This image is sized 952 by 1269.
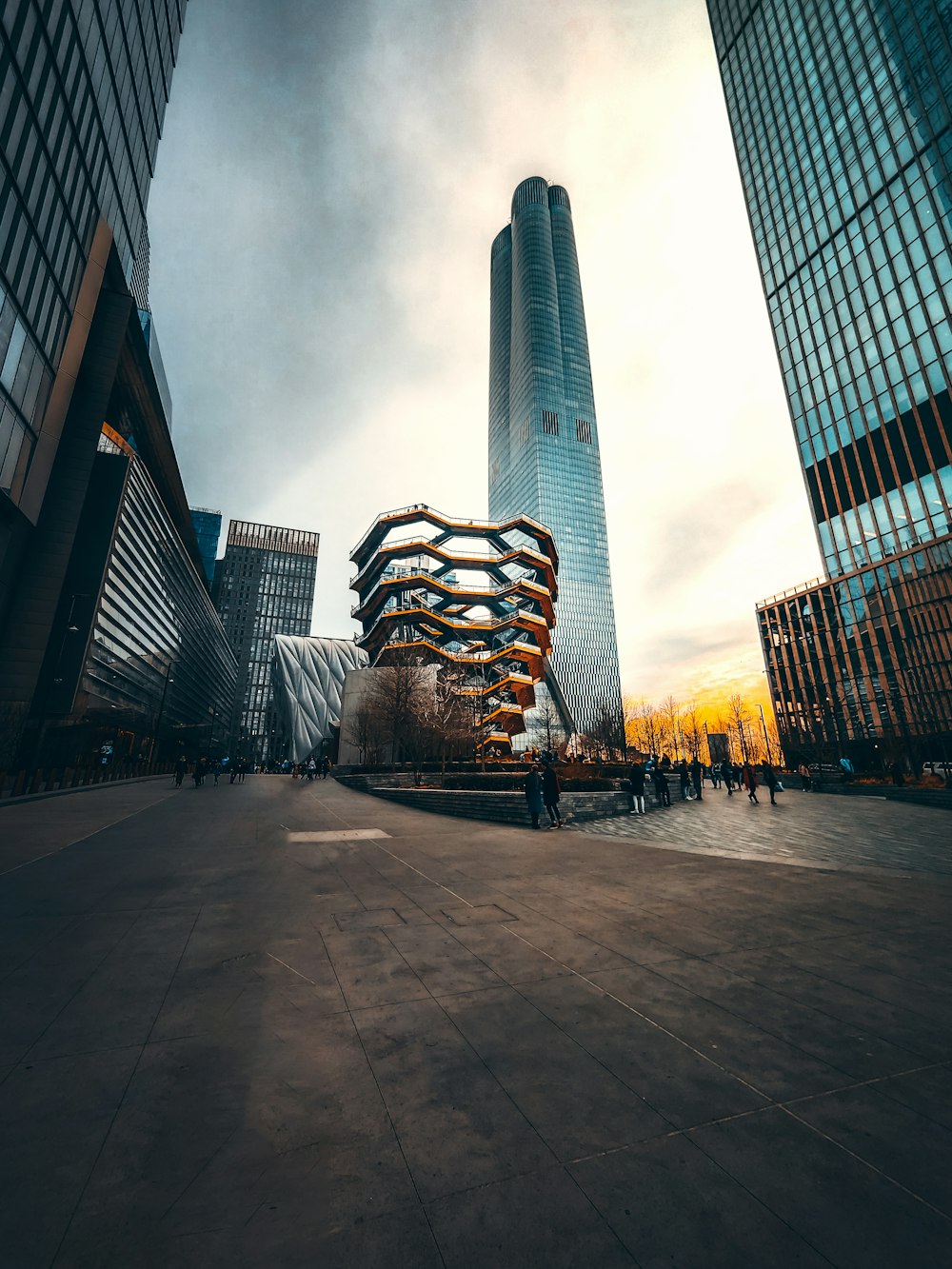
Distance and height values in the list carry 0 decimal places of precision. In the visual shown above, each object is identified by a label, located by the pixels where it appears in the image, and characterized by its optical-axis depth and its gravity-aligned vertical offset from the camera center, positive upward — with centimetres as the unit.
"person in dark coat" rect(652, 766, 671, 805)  2197 -48
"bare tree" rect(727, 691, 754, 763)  7998 +991
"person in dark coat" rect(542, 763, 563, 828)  1516 -53
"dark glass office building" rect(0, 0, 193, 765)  2442 +2853
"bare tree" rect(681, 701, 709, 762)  8481 +879
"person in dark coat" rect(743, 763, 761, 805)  2417 -23
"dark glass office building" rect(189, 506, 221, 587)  13525 +6285
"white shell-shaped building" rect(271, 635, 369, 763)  9225 +1706
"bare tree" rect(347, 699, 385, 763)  4747 +418
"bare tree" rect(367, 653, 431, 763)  4134 +621
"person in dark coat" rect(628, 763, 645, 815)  1831 -30
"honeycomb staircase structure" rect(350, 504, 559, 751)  6444 +2241
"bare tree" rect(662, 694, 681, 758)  8744 +987
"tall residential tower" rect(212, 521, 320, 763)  13438 +4894
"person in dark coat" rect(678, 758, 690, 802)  2488 -3
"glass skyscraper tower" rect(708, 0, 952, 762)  5078 +4696
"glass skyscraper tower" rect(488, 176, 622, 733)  13612 +10251
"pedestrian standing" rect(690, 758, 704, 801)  2677 +1
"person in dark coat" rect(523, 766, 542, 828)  1473 -43
